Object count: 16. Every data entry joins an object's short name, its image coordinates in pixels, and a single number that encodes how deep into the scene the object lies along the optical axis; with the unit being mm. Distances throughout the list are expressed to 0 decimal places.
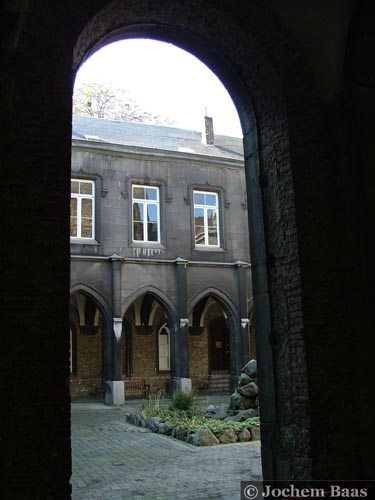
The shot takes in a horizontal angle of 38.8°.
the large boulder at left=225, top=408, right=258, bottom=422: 10445
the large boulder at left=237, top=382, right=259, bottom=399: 11141
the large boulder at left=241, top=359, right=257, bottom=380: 11469
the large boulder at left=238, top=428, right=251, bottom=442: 9203
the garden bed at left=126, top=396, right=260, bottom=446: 9055
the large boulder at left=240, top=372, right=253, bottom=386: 11383
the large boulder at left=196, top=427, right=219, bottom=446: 8805
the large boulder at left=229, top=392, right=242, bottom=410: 11211
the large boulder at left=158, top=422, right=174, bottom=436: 10180
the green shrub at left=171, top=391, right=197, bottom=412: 11859
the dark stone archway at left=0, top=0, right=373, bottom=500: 3529
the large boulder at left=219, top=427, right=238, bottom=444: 9031
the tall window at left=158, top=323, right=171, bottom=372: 20939
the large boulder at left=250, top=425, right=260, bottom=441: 9366
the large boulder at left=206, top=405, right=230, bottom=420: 11003
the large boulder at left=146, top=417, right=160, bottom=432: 10672
